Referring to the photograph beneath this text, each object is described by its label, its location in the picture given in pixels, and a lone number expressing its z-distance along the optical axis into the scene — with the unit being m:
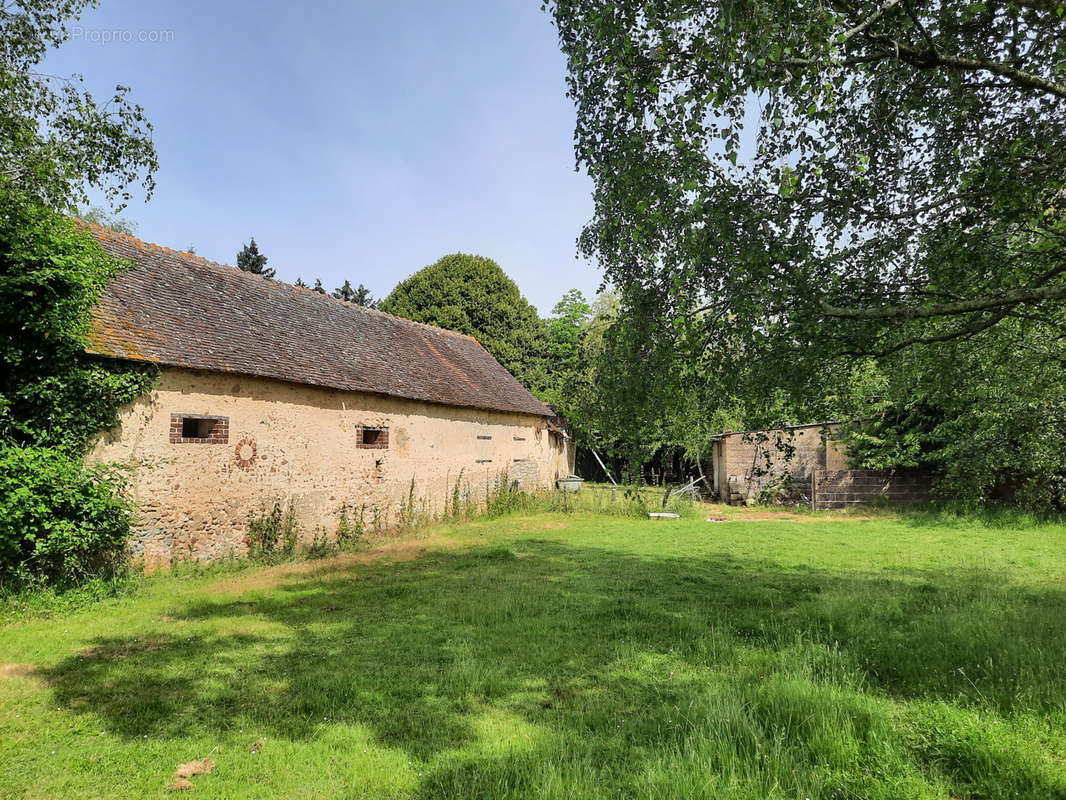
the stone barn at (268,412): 9.13
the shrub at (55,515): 6.89
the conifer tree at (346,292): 39.22
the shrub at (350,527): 12.21
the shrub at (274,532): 10.44
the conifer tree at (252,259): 34.59
